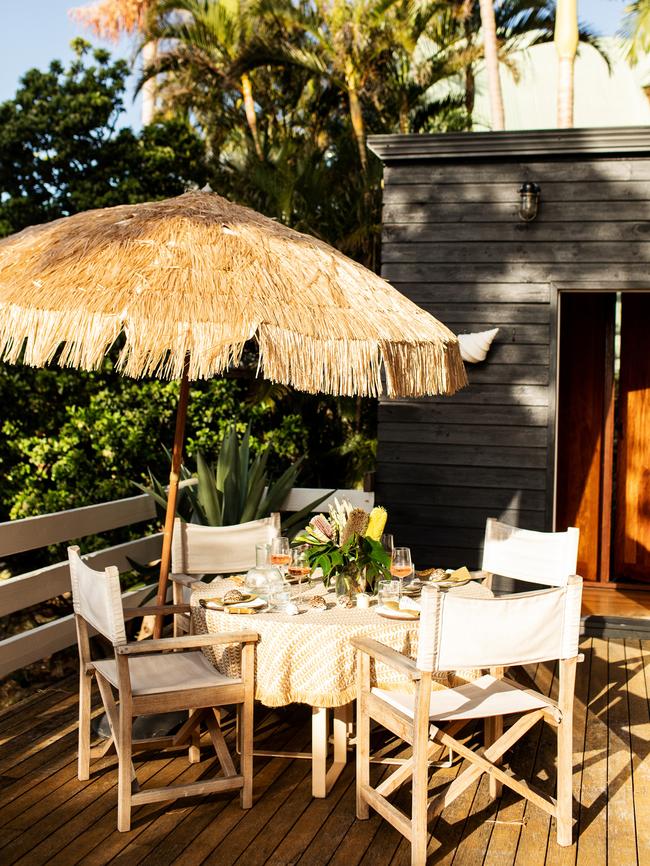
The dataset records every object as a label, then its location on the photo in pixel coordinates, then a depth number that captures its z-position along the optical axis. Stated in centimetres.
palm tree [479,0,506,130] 1423
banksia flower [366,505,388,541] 381
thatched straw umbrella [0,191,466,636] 331
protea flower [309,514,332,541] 383
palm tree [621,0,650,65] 1260
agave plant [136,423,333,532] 559
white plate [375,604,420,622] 347
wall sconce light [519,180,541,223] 615
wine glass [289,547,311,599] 390
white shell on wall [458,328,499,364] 622
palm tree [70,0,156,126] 2384
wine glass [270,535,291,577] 384
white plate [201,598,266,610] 361
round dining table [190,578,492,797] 344
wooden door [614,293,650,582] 761
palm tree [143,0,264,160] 1434
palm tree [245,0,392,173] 1407
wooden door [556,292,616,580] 761
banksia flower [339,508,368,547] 378
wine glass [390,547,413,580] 379
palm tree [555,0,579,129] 1106
